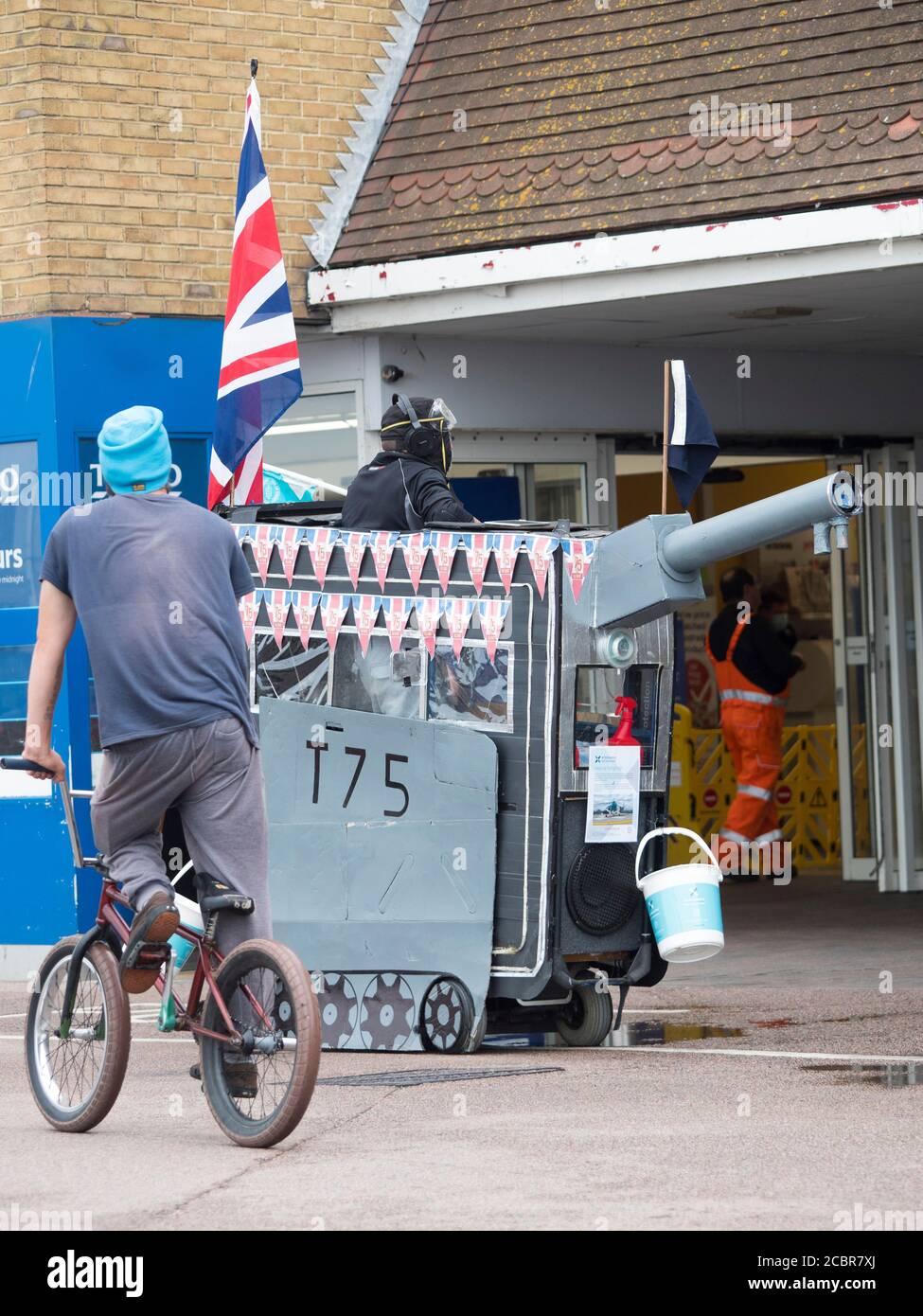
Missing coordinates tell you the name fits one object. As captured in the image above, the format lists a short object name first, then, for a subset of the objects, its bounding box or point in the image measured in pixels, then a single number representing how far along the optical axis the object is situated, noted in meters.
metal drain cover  12.68
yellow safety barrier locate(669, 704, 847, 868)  28.33
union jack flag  17.99
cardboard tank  13.37
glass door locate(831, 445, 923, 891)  23.92
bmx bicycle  10.07
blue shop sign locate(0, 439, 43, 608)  18.87
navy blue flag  13.59
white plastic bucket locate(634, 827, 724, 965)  13.19
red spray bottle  13.56
